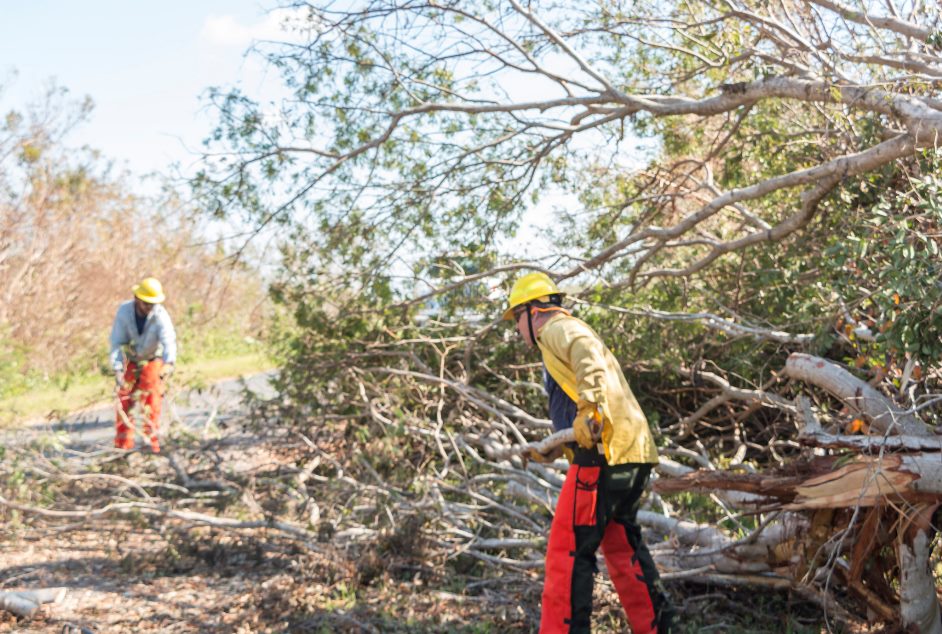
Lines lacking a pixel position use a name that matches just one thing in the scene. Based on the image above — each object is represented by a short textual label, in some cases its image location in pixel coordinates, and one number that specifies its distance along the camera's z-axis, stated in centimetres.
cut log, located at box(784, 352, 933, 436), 461
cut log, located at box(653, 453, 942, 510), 419
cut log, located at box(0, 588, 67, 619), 511
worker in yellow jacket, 439
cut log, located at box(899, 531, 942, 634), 433
